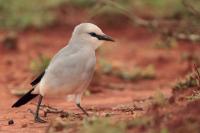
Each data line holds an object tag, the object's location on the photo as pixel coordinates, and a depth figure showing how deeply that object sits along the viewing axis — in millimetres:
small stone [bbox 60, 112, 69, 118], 12978
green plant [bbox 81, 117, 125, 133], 9898
